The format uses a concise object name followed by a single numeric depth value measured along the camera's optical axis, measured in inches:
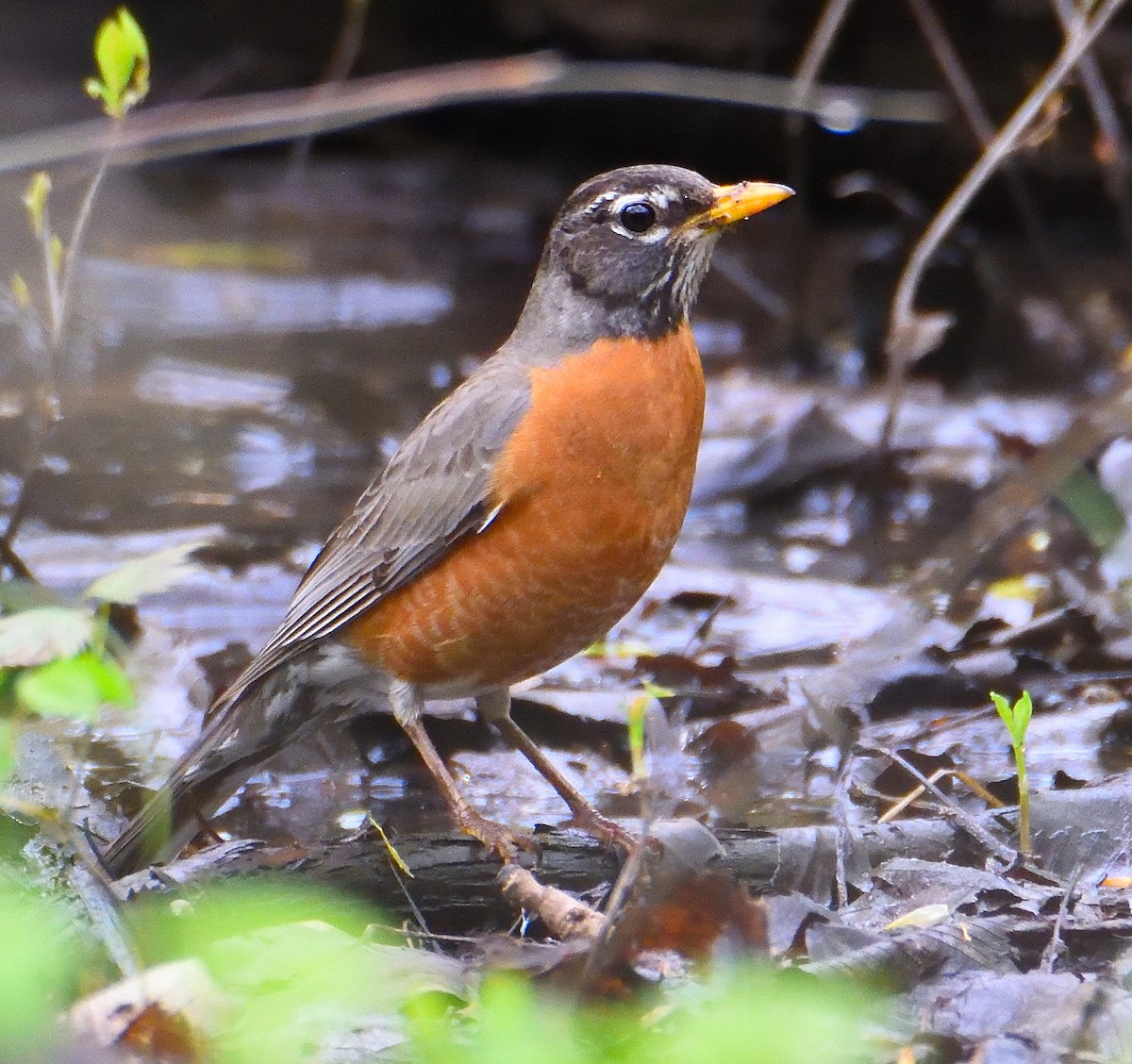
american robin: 319.3
